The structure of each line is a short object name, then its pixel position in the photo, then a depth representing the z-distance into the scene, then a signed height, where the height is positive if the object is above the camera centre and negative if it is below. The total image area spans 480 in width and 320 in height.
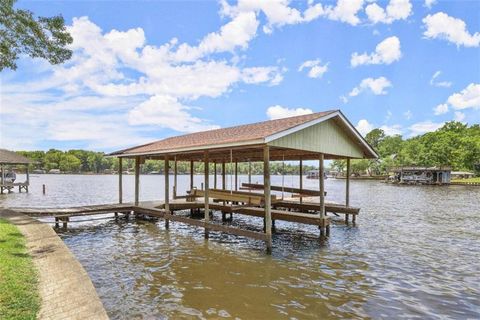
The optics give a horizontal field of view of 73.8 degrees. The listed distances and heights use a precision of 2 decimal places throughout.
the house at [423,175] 68.12 -1.39
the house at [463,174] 79.38 -1.32
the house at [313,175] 133.00 -2.80
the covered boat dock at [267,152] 11.56 +0.80
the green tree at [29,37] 10.63 +4.69
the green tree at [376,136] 126.50 +12.90
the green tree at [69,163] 155.25 +2.14
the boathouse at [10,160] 35.69 +0.81
